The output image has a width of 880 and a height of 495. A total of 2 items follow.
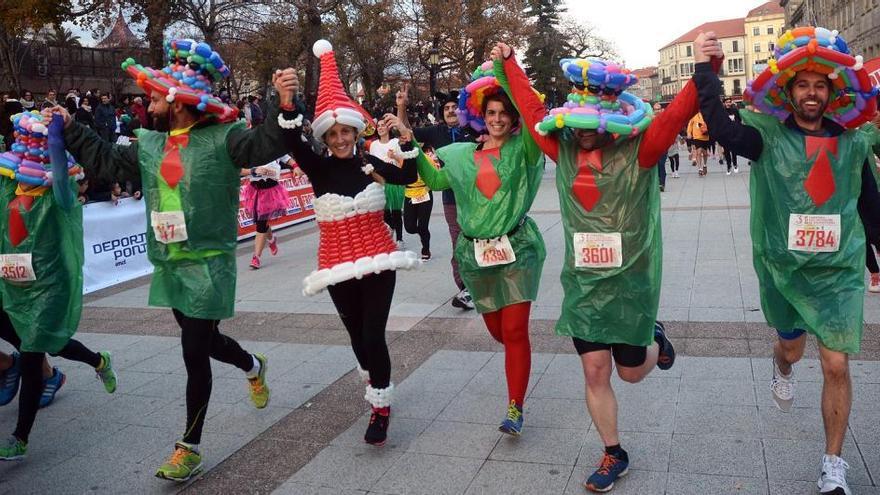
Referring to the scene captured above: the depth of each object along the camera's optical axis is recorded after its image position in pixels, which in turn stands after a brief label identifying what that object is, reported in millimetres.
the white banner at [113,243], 9258
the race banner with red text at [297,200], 13710
